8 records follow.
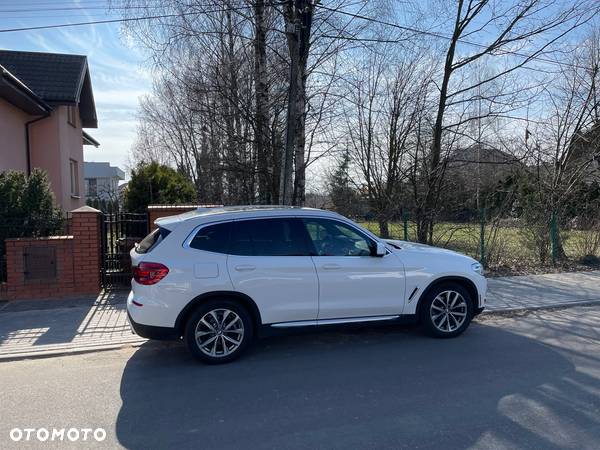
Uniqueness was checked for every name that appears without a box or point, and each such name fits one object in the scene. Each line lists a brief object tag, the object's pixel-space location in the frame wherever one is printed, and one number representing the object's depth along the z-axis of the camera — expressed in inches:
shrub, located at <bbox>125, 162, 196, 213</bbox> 608.9
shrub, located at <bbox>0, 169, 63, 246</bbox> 330.6
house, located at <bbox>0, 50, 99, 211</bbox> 555.5
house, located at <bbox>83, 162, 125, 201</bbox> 2195.6
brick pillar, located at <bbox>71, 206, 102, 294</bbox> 326.0
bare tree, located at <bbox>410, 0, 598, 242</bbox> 504.1
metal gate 353.4
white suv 200.7
